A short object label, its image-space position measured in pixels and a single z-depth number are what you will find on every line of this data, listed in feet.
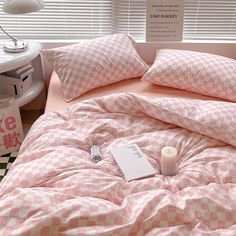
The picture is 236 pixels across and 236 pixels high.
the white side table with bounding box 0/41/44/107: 6.51
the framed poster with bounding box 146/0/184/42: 7.39
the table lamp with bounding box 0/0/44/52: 6.03
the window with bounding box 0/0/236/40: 7.68
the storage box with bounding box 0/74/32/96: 7.06
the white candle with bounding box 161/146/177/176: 4.45
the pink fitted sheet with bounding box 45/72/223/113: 6.44
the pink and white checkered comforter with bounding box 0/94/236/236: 3.62
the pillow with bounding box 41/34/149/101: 6.56
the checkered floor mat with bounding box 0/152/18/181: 6.62
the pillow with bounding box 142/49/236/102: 6.35
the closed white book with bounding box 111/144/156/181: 4.47
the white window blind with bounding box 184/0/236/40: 7.74
